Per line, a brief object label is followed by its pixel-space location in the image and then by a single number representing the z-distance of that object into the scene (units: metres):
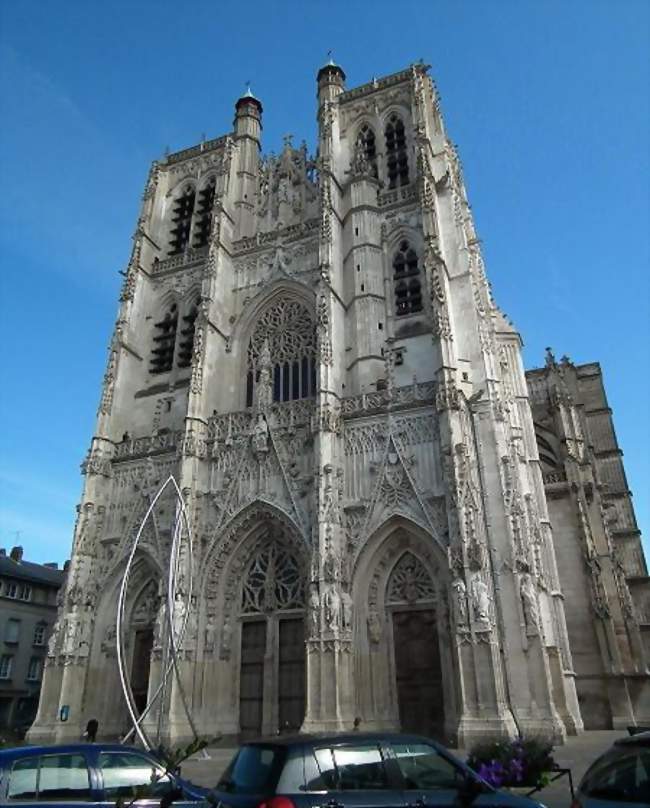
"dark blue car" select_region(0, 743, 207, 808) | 5.70
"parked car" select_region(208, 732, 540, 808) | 4.59
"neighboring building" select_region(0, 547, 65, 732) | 32.66
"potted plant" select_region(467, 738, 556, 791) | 7.01
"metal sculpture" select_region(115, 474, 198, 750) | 16.09
